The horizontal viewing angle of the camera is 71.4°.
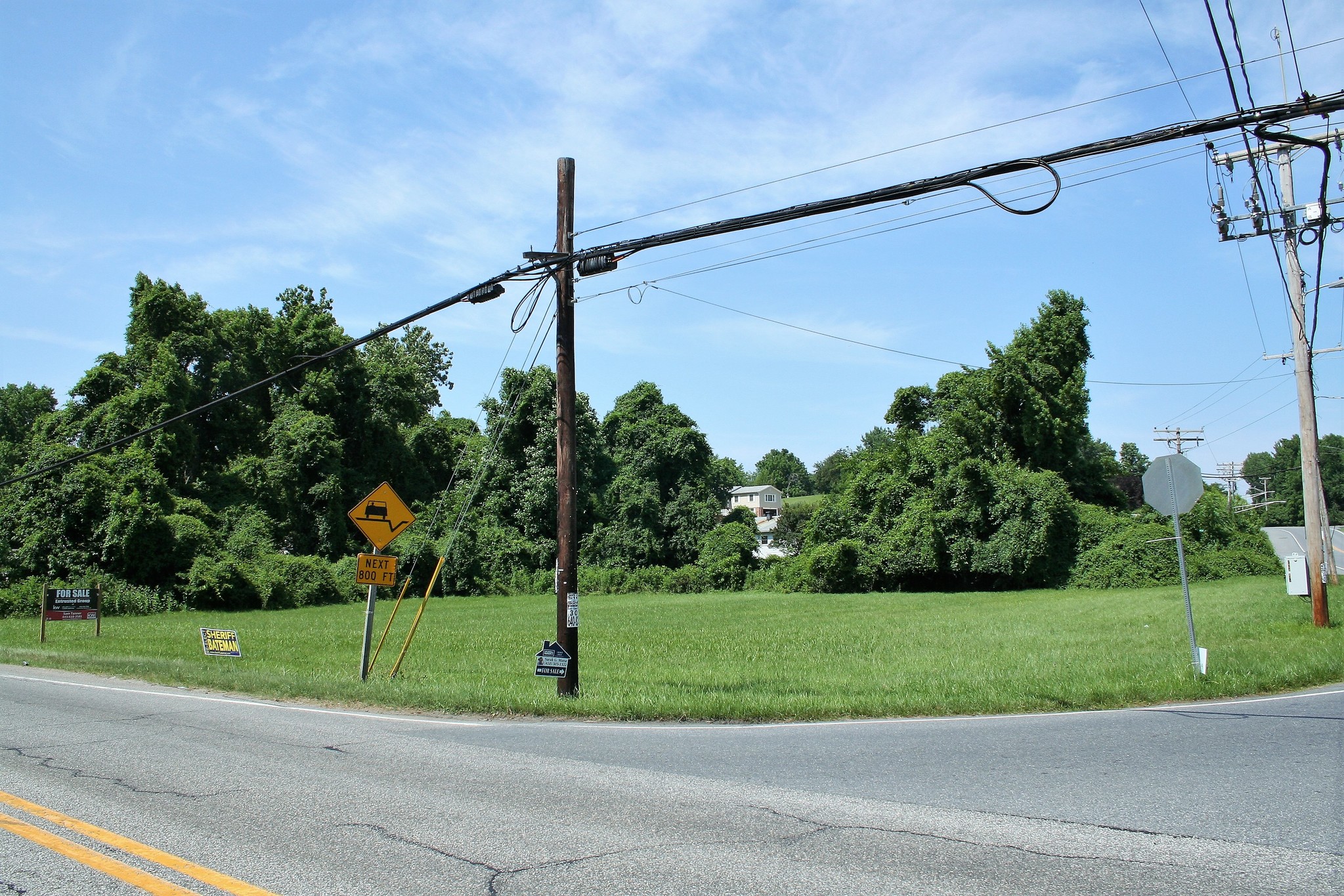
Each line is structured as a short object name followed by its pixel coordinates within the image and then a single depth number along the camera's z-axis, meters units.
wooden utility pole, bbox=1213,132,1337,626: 23.05
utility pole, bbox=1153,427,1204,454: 66.00
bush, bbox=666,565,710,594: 54.38
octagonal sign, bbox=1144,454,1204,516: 13.51
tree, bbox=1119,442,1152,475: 160.75
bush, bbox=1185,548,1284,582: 45.78
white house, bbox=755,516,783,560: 114.69
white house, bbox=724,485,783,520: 139.50
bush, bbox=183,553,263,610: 39.69
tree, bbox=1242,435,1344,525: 126.94
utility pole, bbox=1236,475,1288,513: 133.25
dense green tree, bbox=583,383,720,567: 58.97
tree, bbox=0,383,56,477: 68.12
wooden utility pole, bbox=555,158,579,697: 13.40
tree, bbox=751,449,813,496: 185.38
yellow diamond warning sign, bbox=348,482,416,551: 14.60
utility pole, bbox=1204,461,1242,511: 85.81
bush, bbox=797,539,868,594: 52.47
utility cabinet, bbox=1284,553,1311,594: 21.95
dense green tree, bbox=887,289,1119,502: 52.16
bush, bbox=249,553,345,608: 42.22
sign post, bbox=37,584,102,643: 23.86
